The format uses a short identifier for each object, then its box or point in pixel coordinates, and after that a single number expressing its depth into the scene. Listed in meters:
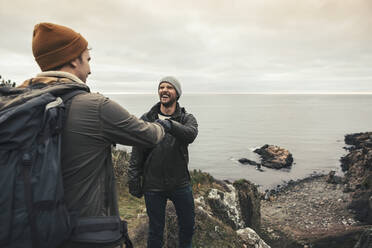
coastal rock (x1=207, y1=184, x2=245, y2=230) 8.15
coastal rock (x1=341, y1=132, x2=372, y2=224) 16.67
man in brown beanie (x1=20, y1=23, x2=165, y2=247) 1.70
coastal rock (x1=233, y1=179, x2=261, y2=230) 10.49
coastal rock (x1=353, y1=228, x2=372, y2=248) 7.29
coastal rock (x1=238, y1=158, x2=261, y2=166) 36.17
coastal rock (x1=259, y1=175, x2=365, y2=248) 9.40
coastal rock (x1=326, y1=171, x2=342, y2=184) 27.71
